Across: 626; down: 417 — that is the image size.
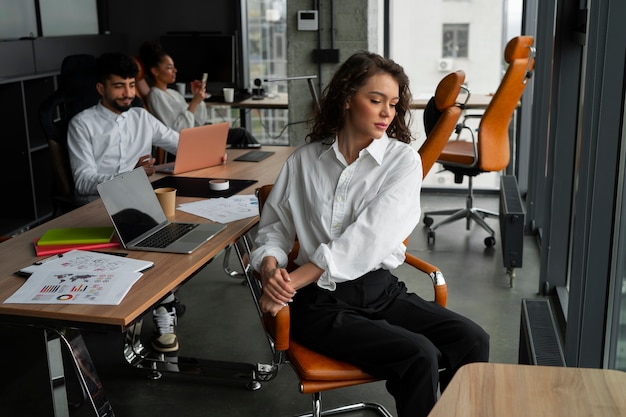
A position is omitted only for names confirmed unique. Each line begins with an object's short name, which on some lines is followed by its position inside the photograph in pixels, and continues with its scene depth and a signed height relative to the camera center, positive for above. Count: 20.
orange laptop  3.31 -0.52
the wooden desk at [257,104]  5.97 -0.58
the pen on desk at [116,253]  2.29 -0.66
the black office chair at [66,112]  3.45 -0.36
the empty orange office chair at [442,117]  3.46 -0.42
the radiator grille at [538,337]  2.40 -1.03
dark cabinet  5.24 -0.85
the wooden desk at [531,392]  1.31 -0.65
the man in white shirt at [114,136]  3.33 -0.49
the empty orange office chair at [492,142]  4.33 -0.69
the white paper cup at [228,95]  6.03 -0.50
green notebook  2.36 -0.64
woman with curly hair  2.11 -0.64
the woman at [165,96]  4.96 -0.42
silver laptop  2.33 -0.61
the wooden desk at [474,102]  5.23 -0.52
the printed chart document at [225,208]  2.71 -0.65
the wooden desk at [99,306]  1.85 -0.67
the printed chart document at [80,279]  1.93 -0.66
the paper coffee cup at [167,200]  2.70 -0.59
